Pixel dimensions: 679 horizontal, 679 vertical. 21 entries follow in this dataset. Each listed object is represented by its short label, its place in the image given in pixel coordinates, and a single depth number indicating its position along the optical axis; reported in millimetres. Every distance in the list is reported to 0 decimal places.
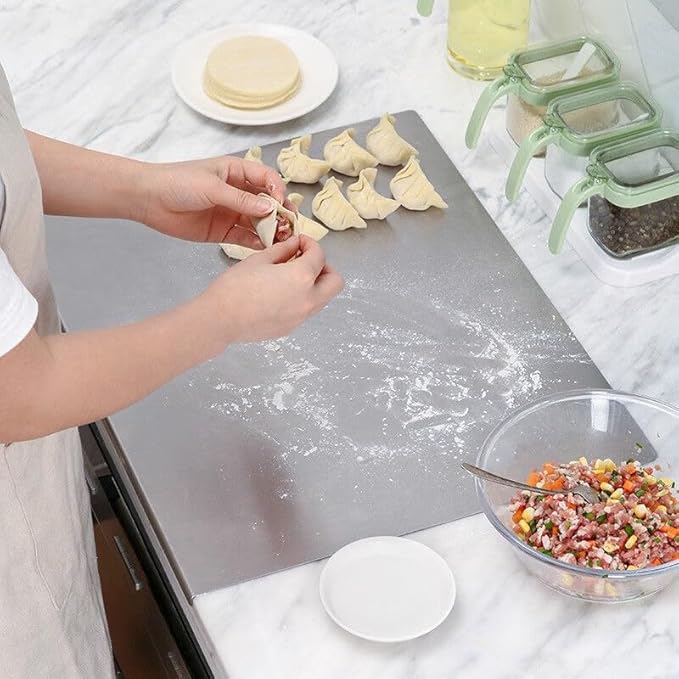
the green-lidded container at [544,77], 1558
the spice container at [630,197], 1460
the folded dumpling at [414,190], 1576
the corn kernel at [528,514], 1313
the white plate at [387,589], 1288
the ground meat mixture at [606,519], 1283
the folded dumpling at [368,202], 1569
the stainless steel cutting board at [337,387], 1361
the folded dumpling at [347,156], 1605
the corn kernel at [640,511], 1297
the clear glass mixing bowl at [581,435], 1363
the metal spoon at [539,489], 1315
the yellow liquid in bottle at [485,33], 1654
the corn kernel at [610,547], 1281
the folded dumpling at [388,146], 1613
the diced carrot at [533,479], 1355
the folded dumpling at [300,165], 1594
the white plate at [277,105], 1675
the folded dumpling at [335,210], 1563
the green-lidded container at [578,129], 1507
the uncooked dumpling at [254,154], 1619
